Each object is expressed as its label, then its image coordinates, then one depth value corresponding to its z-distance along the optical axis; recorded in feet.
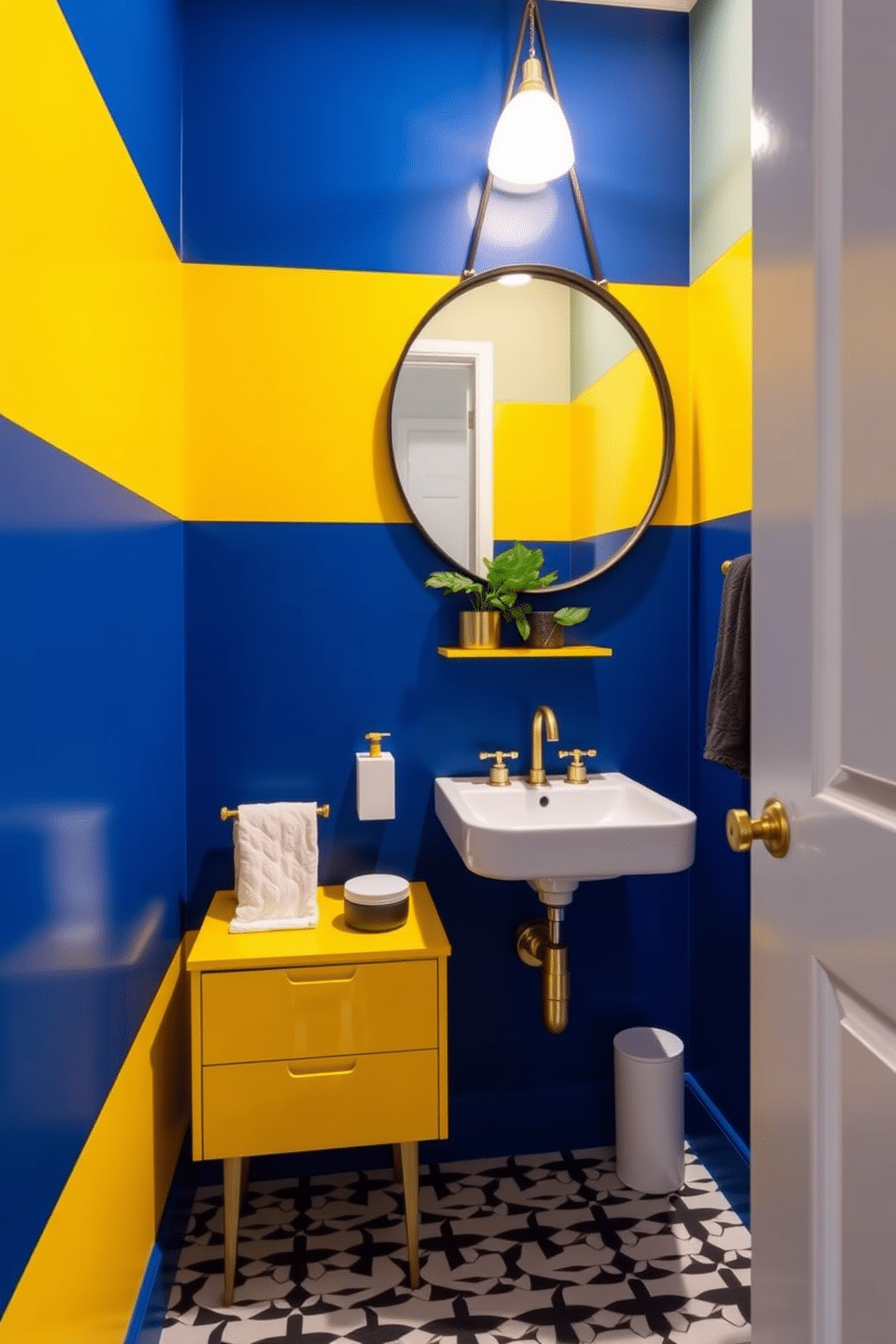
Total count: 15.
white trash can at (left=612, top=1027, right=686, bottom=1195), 6.41
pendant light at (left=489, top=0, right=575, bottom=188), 6.29
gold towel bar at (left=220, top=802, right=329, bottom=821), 6.30
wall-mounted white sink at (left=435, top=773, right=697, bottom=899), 5.31
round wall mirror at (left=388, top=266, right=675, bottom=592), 6.68
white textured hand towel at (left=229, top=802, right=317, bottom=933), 6.17
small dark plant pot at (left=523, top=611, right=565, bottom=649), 6.70
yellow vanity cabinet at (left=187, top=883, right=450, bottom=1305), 5.36
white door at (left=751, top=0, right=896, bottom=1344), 2.41
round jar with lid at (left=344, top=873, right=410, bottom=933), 5.81
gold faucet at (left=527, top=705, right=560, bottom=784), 6.57
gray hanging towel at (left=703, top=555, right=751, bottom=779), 5.43
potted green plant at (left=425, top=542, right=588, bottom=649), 6.62
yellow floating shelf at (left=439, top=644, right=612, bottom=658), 6.46
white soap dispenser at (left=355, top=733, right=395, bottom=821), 6.40
